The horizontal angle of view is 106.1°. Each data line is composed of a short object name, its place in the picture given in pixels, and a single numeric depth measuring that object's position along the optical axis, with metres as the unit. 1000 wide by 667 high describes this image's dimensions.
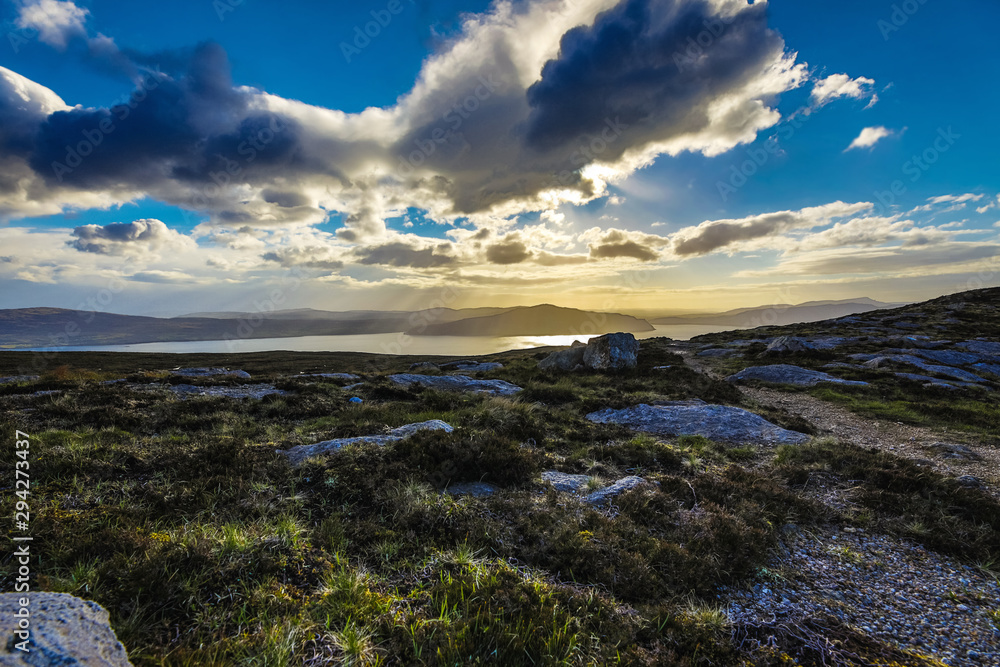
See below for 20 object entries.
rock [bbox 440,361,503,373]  35.38
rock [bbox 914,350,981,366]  31.69
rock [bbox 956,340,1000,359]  34.04
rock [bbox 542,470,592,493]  7.77
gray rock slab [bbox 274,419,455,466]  8.07
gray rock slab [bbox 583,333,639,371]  29.32
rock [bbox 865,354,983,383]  27.04
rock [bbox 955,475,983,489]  8.27
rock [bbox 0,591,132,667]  2.36
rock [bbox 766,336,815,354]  36.66
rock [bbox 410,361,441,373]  31.27
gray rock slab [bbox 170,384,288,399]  15.49
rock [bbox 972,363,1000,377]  30.20
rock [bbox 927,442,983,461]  11.84
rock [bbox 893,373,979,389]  23.34
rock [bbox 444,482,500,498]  7.10
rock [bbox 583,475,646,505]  7.13
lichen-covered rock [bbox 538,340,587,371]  30.97
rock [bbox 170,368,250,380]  21.34
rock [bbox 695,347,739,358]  43.41
